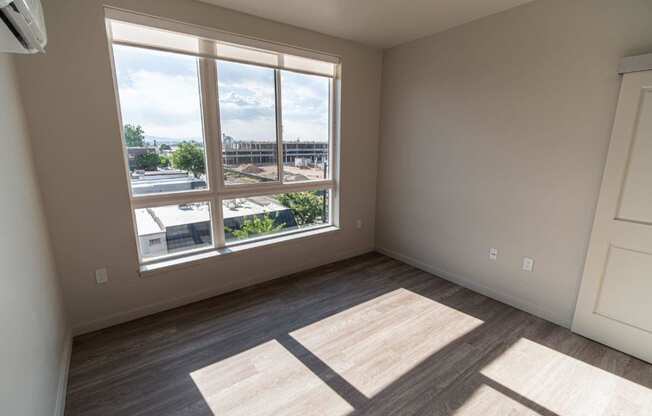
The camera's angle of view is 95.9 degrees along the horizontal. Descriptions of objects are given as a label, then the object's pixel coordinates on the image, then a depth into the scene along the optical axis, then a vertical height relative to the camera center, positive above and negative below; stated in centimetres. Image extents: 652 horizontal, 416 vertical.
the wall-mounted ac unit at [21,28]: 89 +39
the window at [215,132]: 234 +15
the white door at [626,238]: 192 -59
